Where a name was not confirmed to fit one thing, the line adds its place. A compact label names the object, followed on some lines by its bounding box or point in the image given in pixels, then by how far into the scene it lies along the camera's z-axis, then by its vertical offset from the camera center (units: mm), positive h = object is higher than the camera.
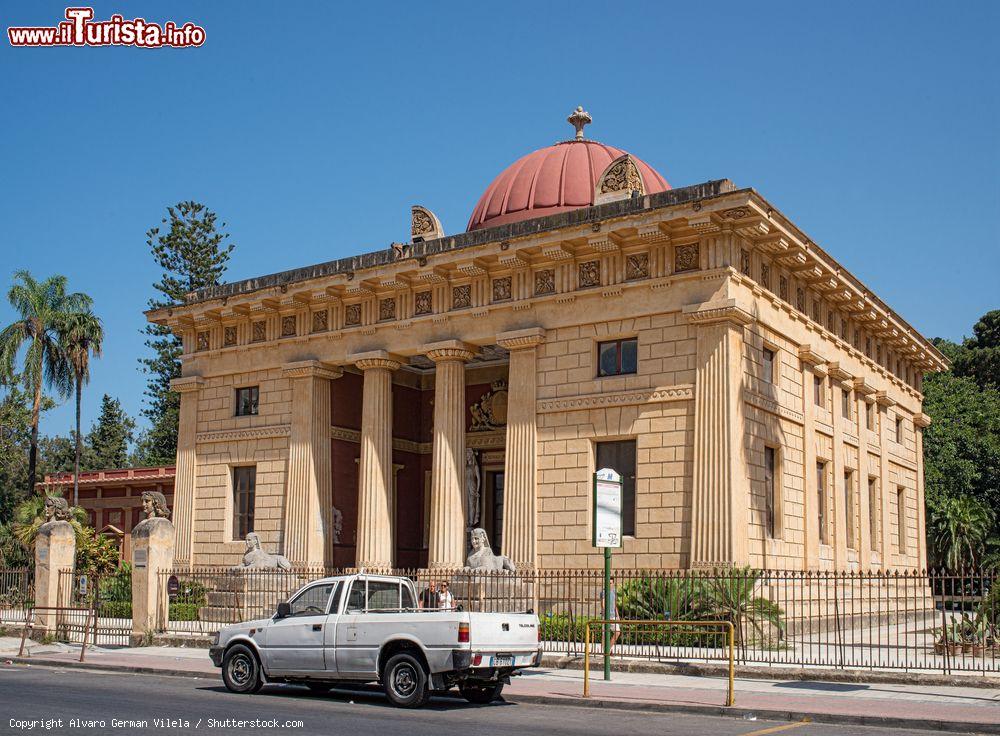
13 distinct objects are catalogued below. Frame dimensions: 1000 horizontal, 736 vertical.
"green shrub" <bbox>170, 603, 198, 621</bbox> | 28703 -2430
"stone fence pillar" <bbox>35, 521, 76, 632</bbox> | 26266 -1157
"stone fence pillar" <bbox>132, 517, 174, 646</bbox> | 24750 -1397
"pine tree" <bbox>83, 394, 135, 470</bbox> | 82919 +5966
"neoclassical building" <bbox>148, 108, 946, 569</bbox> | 24891 +3483
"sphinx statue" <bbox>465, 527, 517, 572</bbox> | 25359 -847
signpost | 17469 +97
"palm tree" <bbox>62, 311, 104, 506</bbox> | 49969 +7790
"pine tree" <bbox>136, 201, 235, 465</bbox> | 59500 +13437
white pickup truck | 14328 -1668
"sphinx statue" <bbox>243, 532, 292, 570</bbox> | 29094 -1057
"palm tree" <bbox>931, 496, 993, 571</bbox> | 42406 -131
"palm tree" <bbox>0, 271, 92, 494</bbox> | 49312 +8115
